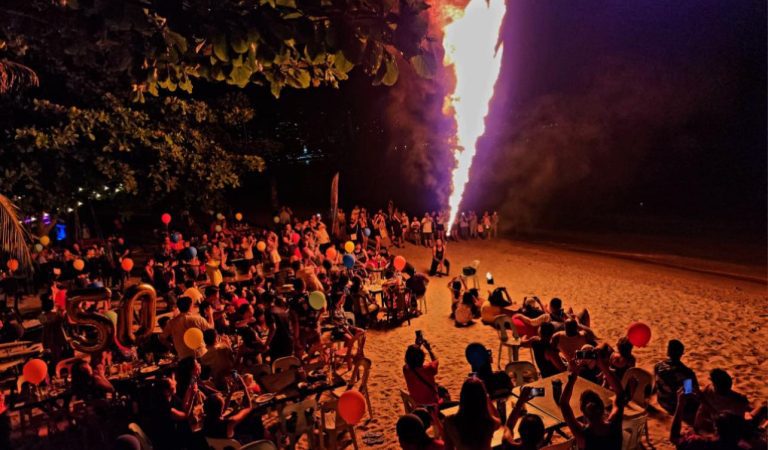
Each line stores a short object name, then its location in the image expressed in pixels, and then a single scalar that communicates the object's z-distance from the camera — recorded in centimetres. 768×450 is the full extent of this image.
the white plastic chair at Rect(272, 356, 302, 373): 679
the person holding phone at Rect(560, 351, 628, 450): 432
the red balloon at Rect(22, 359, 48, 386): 623
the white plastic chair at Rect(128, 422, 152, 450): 492
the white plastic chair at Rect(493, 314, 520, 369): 816
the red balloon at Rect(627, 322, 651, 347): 611
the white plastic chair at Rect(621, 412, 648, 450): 516
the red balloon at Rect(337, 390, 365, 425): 488
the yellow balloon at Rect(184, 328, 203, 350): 676
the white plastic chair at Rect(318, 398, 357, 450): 579
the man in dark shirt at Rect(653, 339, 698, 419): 575
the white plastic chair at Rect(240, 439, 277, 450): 451
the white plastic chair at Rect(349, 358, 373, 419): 677
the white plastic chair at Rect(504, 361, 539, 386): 657
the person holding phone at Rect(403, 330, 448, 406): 553
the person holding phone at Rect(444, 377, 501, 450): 400
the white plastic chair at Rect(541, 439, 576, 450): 442
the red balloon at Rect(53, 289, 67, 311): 995
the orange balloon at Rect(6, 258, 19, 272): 1088
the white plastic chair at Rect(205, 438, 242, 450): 480
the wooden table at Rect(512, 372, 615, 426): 528
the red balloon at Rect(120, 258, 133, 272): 1276
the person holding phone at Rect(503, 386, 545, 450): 398
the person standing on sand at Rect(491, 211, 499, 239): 2491
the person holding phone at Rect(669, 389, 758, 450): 377
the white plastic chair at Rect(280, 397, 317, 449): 578
